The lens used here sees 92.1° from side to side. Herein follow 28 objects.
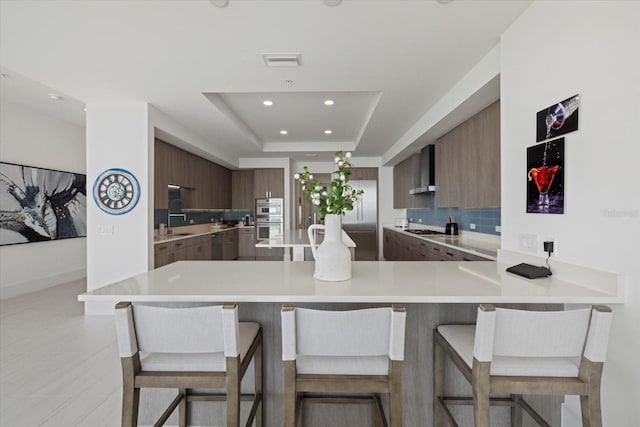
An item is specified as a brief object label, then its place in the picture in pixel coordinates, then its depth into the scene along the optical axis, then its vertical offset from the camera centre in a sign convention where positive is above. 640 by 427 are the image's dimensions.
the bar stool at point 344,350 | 1.16 -0.54
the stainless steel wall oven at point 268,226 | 7.69 -0.38
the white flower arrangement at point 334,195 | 1.69 +0.09
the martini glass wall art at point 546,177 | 1.71 +0.19
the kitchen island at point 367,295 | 1.36 -0.38
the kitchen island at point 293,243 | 3.83 -0.42
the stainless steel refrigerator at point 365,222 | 7.49 -0.28
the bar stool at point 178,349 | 1.20 -0.55
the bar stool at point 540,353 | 1.14 -0.54
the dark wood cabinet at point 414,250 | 3.45 -0.57
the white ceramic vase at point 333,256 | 1.64 -0.24
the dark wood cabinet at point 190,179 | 4.47 +0.59
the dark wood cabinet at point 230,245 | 6.88 -0.79
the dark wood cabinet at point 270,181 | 7.65 +0.74
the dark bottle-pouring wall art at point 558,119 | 1.61 +0.51
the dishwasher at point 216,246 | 6.24 -0.73
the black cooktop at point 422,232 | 5.26 -0.37
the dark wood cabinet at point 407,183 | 5.61 +0.56
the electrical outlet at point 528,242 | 1.91 -0.20
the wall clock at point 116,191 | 3.66 +0.24
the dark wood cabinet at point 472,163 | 3.07 +0.55
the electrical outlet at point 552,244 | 1.74 -0.19
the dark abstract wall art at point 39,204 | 4.30 +0.11
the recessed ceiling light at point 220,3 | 1.90 +1.29
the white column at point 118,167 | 3.67 +0.34
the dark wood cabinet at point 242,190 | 7.89 +0.53
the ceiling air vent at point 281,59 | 2.55 +1.28
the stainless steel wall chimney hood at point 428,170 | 4.90 +0.66
